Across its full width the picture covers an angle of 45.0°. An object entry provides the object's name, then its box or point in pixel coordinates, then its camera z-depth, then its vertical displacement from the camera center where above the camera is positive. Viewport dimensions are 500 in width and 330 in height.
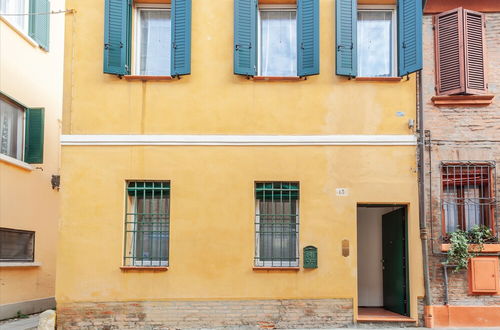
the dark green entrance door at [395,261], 11.46 -0.45
